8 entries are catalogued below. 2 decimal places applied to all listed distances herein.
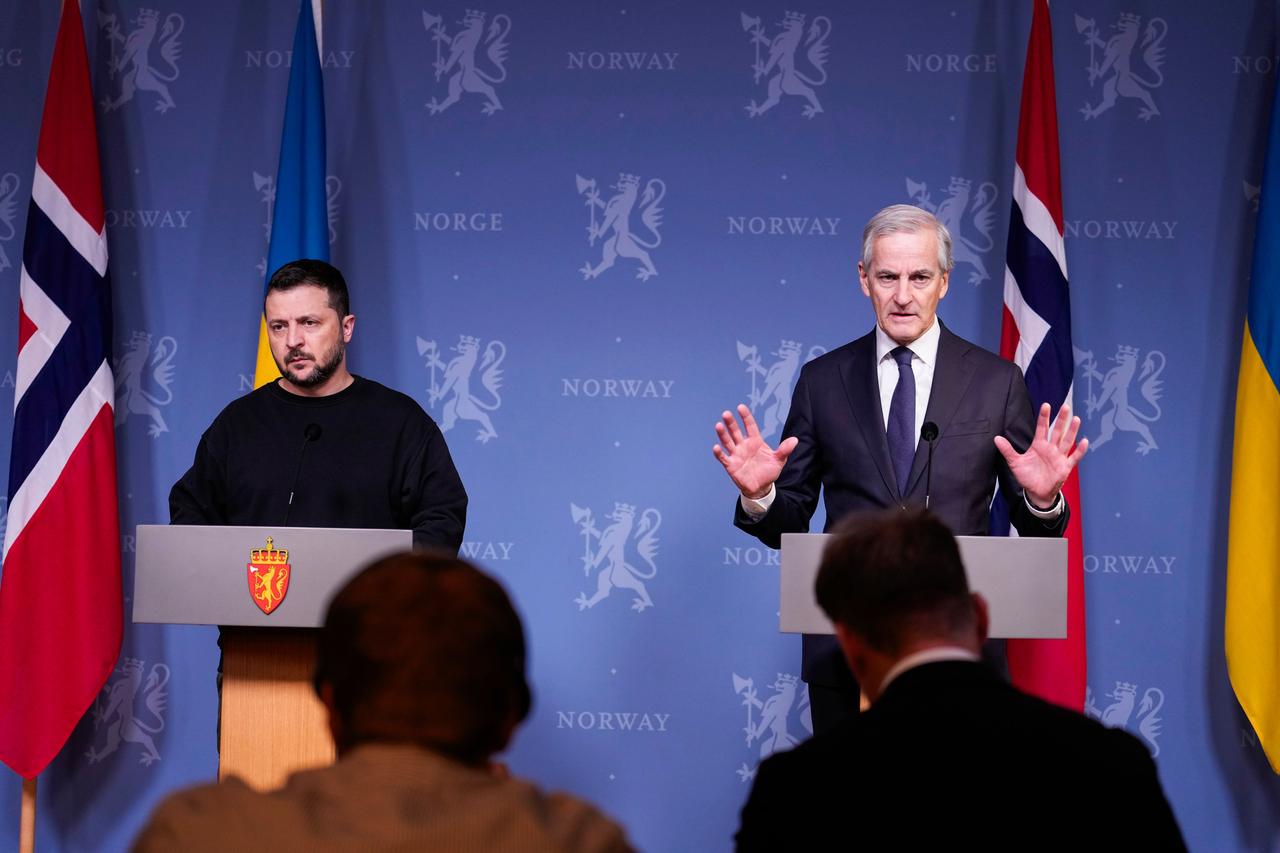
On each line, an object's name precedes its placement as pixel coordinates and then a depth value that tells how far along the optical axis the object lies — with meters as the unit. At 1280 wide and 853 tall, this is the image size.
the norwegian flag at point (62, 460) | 4.71
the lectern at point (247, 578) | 3.07
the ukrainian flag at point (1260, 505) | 4.71
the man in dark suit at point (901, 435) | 3.32
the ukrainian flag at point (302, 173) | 4.88
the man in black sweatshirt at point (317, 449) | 3.73
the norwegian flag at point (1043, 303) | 4.64
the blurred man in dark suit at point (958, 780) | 1.53
